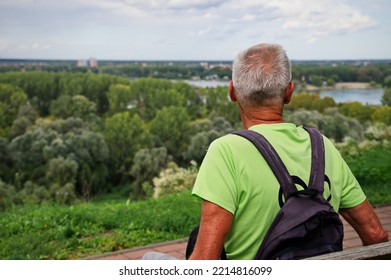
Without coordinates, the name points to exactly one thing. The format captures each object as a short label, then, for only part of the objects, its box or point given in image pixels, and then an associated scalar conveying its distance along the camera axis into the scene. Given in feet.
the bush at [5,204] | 18.49
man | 4.00
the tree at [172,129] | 131.44
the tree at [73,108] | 149.89
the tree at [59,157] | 100.01
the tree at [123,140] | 122.21
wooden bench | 3.80
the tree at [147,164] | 107.96
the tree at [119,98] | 167.63
